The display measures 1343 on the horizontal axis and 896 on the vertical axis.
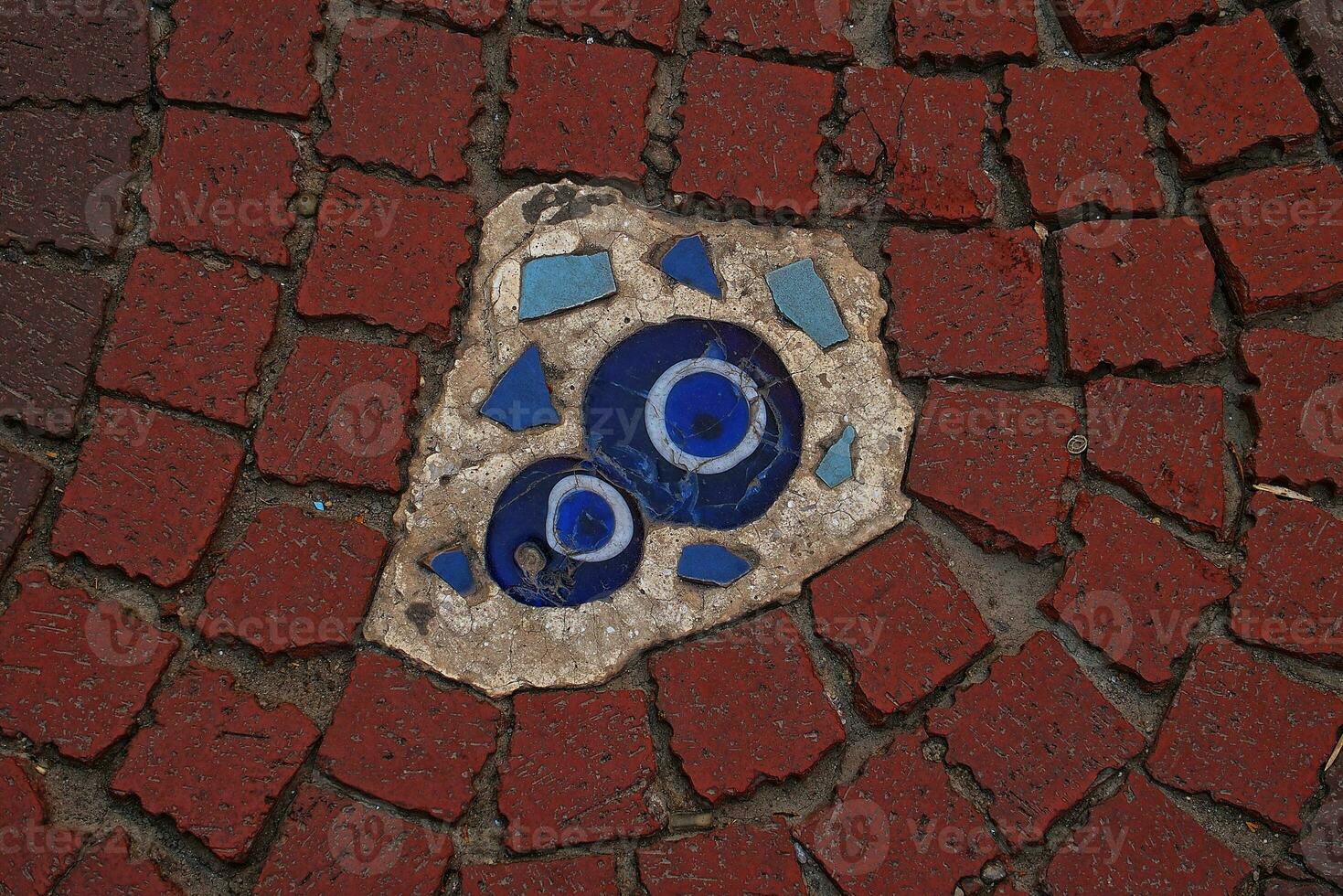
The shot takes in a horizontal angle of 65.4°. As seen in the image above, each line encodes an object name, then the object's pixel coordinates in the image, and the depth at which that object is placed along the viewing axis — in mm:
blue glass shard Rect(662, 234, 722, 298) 2102
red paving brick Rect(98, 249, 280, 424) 2002
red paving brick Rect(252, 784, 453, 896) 1852
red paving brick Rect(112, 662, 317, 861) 1863
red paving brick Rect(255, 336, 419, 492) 1986
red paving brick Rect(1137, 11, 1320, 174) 2164
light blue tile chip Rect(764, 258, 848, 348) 2096
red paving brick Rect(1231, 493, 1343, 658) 1997
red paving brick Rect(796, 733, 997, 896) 1887
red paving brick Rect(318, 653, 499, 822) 1883
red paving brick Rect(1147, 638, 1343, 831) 1940
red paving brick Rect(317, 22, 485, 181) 2102
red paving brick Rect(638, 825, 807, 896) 1868
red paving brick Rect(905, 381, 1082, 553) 2014
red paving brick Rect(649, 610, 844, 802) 1911
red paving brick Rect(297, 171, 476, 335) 2043
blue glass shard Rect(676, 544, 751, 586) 1989
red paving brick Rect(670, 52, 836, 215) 2121
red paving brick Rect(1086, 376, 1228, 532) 2031
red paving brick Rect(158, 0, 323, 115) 2105
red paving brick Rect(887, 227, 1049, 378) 2074
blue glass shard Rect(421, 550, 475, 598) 1979
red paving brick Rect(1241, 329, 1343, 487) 2057
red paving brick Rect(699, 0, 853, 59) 2180
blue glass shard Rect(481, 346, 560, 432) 2035
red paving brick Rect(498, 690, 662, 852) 1878
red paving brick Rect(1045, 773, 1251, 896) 1896
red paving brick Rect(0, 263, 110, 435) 1994
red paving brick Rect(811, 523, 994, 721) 1954
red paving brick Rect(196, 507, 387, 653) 1933
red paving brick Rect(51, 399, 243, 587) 1941
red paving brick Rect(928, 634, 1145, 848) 1920
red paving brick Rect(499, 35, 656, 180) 2115
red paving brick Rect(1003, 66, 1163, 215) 2146
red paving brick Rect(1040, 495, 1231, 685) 1981
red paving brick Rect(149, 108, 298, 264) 2061
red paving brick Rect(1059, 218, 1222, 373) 2078
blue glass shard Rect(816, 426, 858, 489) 2043
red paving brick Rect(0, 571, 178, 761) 1882
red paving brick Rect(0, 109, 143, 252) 2049
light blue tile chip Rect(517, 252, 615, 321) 2070
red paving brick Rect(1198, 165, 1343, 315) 2117
